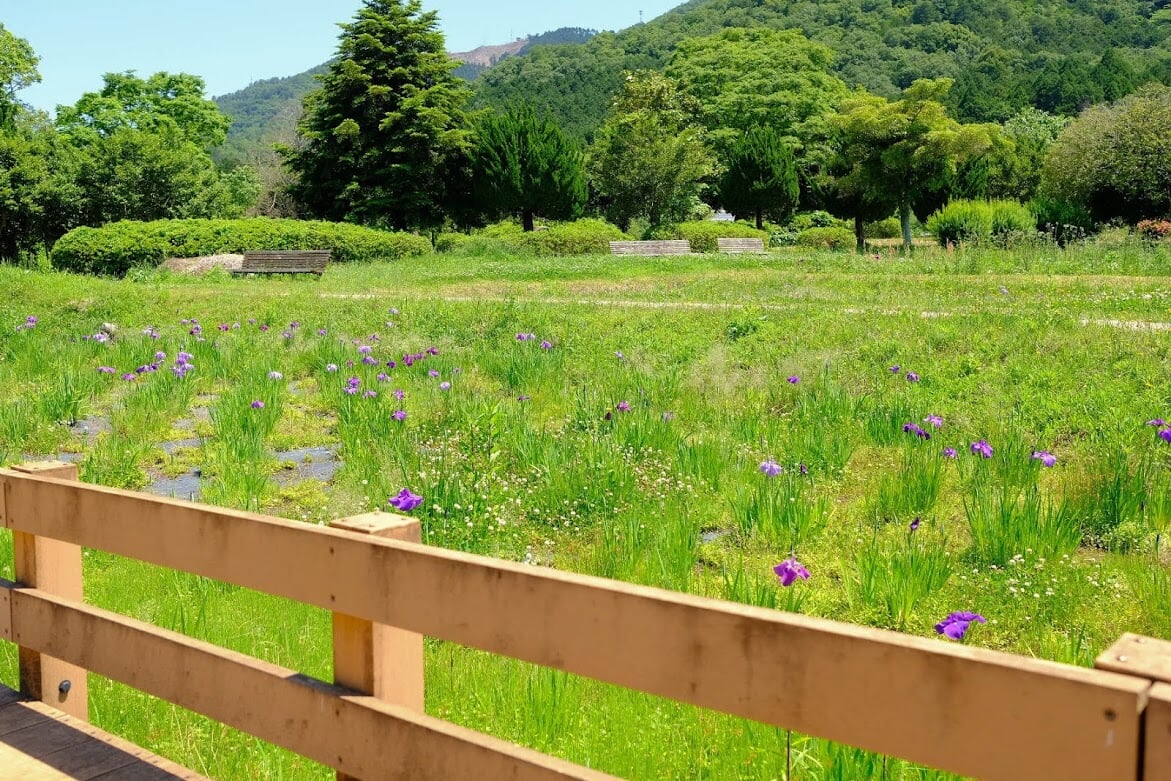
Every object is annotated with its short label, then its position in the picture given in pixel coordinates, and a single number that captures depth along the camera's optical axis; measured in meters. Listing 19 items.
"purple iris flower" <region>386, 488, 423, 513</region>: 2.87
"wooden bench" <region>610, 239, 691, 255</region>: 26.36
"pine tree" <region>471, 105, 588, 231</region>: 34.53
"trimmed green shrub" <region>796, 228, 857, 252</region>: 31.75
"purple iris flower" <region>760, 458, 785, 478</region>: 4.27
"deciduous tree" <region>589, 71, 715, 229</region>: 37.38
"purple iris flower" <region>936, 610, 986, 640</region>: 2.32
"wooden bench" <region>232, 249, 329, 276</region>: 20.55
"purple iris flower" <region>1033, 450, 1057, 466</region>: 4.41
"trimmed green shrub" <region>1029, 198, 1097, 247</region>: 26.52
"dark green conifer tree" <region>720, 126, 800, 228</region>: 40.44
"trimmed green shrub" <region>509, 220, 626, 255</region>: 27.95
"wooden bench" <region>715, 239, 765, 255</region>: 27.83
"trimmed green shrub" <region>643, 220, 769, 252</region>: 30.69
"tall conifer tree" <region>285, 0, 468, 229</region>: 33.19
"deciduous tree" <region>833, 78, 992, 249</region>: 24.23
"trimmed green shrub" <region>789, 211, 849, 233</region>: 40.38
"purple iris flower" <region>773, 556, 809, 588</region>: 2.49
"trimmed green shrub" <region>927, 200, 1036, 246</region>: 22.47
